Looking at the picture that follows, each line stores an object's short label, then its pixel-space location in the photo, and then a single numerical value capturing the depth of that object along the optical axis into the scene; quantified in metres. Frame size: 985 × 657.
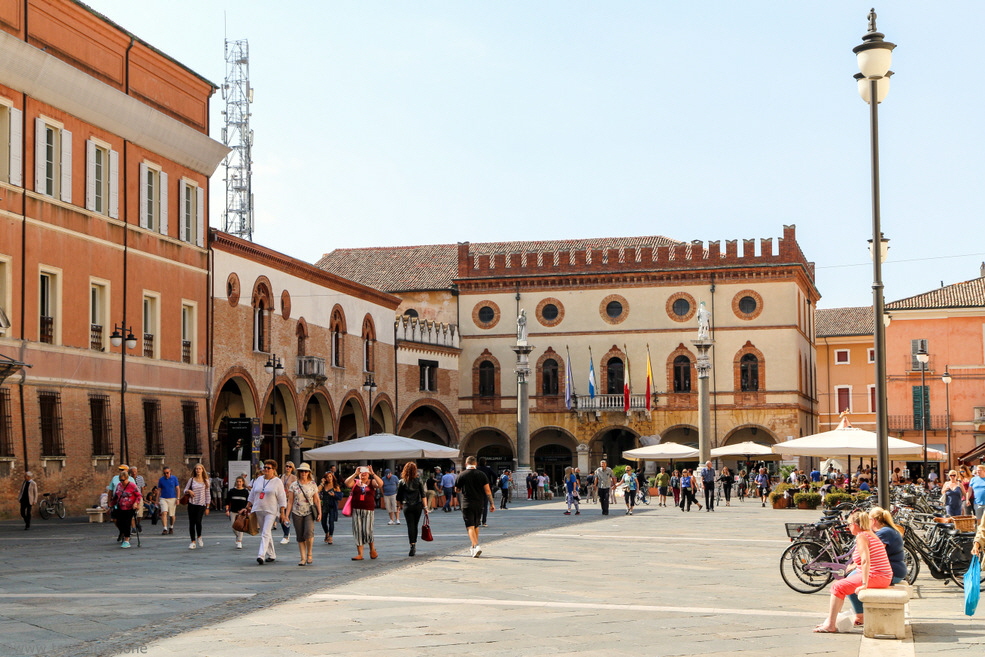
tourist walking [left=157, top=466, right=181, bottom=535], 22.75
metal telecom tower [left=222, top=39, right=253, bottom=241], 58.09
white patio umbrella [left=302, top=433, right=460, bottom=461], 29.03
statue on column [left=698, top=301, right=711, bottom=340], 44.00
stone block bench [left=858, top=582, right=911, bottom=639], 10.31
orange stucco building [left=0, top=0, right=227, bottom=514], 28.16
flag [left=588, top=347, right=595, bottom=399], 56.34
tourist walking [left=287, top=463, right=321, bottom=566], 17.08
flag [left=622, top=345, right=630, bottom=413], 56.41
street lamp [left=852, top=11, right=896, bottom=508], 11.80
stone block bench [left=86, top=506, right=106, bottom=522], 28.11
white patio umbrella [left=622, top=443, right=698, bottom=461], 40.06
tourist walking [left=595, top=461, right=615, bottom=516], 32.06
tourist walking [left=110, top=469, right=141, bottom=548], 20.58
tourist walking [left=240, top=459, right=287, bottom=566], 17.70
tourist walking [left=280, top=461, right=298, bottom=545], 18.66
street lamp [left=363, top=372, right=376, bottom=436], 47.00
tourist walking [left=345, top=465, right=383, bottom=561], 18.20
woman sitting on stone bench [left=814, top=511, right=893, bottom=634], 10.78
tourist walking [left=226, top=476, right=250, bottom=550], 21.80
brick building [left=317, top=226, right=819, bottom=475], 56.06
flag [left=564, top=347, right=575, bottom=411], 56.78
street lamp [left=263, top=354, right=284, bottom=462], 35.69
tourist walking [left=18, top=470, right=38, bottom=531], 26.17
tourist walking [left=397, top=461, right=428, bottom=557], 18.64
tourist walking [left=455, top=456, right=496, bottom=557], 18.47
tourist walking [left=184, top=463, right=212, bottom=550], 20.34
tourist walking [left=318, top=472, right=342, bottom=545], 22.45
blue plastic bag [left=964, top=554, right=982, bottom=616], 11.02
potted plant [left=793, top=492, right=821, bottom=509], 34.75
